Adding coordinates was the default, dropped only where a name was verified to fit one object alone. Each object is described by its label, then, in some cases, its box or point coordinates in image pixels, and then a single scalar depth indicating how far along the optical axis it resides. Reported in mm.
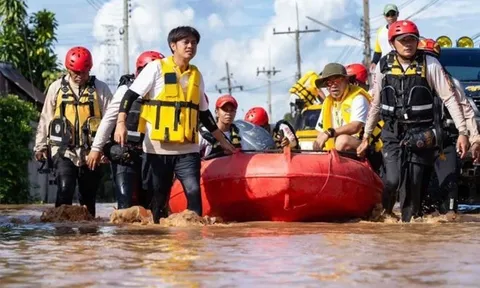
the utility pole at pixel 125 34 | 46844
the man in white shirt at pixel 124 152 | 10125
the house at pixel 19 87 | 33134
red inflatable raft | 10422
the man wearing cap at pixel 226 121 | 11461
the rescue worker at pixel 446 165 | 10891
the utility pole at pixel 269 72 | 95412
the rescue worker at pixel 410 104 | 10025
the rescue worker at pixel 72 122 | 10867
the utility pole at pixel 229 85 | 101562
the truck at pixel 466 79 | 13961
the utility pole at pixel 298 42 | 75438
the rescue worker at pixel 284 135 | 10808
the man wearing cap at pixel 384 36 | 14914
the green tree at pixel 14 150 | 21797
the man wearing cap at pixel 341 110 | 10883
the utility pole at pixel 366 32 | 38578
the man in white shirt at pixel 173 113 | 9742
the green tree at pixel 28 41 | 35156
